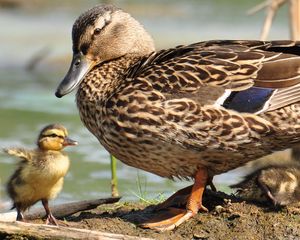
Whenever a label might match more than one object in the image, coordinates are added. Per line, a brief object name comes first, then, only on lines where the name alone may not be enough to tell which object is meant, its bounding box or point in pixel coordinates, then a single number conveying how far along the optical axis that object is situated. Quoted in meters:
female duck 12.55
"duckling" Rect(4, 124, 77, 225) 13.02
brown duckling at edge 13.05
